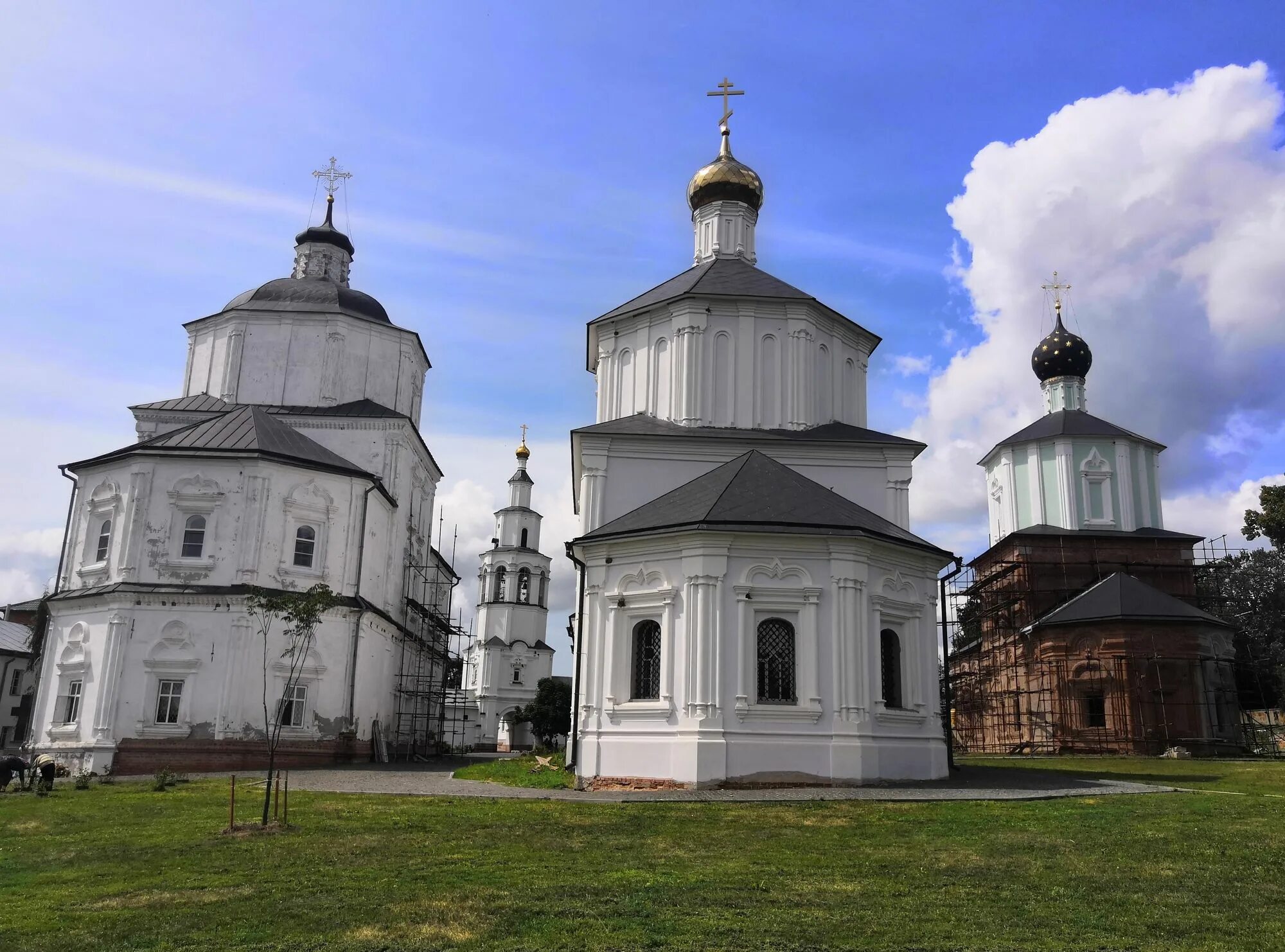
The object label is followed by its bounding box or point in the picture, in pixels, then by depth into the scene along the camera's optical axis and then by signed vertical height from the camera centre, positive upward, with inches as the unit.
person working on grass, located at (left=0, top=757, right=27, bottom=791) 791.7 -56.5
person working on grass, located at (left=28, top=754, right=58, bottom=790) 755.4 -56.3
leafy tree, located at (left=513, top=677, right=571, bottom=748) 1941.4 -4.1
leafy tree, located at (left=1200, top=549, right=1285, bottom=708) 1647.4 +202.2
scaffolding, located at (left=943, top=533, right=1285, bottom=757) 1358.3 +77.8
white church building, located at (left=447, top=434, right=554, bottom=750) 2482.8 +174.9
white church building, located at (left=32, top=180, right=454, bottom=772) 1011.9 +136.7
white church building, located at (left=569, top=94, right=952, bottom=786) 717.3 +86.3
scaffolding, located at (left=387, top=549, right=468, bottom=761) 1381.6 +65.5
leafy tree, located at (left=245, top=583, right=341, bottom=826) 555.5 +53.9
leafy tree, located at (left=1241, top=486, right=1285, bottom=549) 1215.6 +249.4
